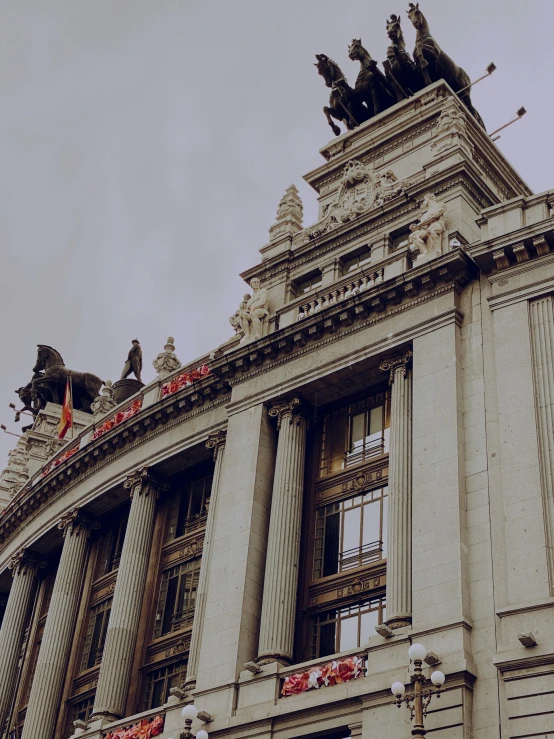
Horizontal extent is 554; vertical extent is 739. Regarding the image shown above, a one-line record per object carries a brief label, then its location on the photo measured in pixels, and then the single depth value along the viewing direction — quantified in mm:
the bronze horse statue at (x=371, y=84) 54312
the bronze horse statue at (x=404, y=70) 53719
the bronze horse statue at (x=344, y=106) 55062
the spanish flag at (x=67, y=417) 59684
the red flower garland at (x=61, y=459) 52366
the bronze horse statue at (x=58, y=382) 71250
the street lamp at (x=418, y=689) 24781
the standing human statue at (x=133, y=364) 65250
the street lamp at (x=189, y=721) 30119
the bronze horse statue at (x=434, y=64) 52688
